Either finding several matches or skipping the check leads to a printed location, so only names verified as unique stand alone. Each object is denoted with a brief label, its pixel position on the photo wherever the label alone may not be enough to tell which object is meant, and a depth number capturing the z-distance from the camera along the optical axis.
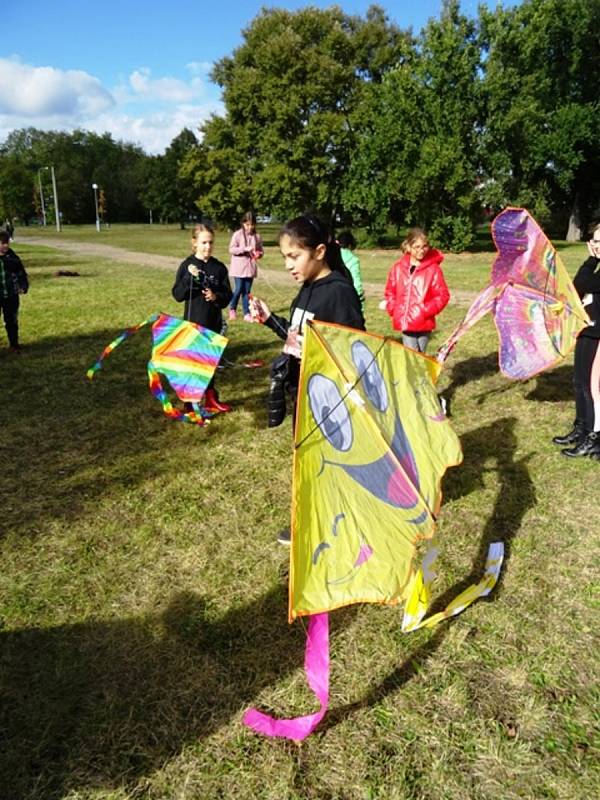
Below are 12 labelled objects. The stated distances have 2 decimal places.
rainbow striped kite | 5.76
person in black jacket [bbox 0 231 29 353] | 8.87
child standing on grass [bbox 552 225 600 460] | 5.07
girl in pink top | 11.31
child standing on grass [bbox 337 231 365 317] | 7.16
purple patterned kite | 5.18
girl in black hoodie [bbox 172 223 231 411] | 5.91
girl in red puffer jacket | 6.18
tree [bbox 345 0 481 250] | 26.34
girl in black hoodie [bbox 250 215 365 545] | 3.18
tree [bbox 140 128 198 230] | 67.25
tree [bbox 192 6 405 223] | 35.03
